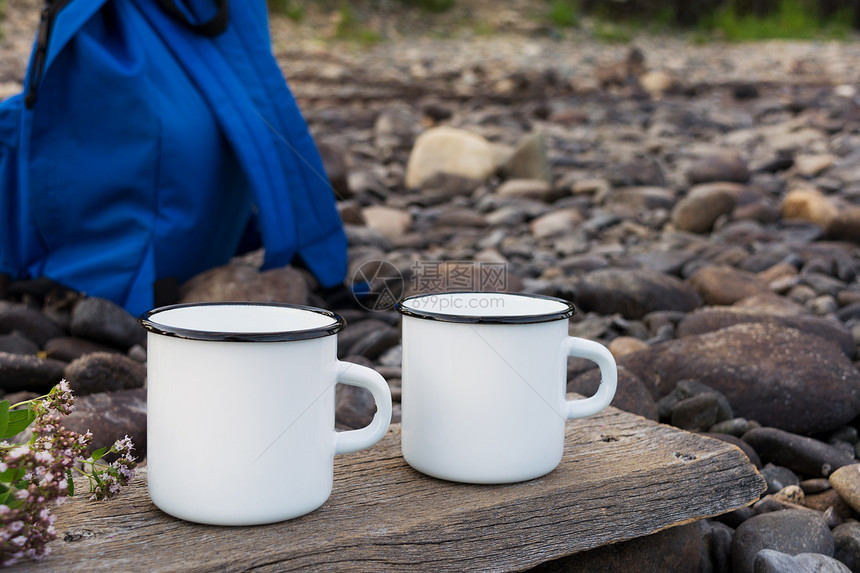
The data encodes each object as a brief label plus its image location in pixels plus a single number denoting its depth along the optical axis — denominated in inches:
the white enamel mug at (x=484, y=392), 44.9
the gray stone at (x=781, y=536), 56.8
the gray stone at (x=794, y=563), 52.6
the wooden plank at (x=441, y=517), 39.4
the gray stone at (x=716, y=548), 57.9
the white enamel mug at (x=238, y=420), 39.4
